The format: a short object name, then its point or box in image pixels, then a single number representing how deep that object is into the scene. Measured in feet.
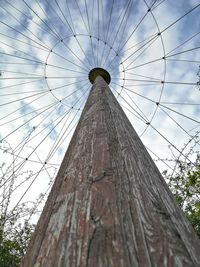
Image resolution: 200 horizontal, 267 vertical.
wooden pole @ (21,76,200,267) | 1.71
